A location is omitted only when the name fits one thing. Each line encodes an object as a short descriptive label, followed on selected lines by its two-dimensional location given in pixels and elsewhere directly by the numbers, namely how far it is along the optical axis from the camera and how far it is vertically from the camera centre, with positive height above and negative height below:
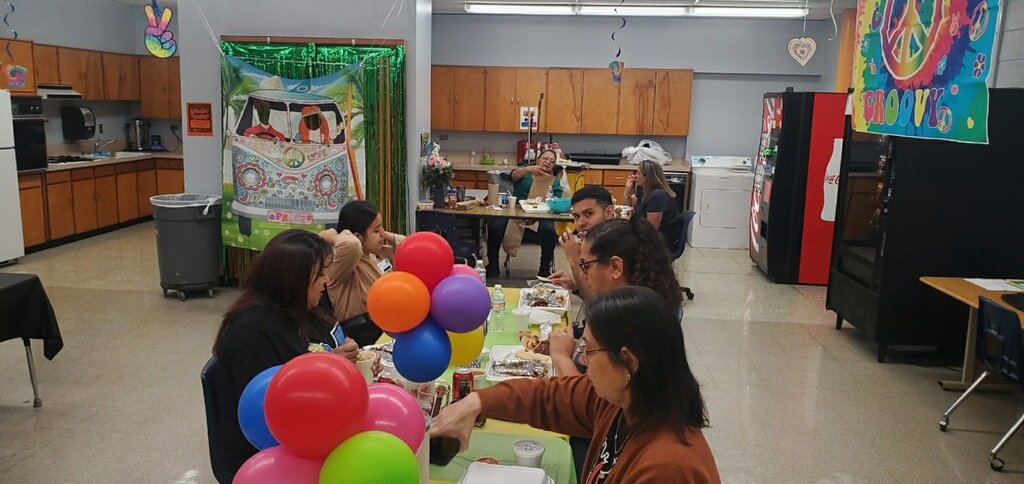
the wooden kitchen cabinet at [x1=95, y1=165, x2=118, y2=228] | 9.50 -0.94
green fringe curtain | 6.48 +0.47
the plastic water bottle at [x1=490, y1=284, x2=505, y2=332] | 3.82 -0.91
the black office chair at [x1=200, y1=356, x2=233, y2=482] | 2.48 -0.95
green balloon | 1.45 -0.66
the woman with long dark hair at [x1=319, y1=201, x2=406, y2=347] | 3.82 -0.74
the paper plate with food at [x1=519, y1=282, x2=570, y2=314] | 3.97 -0.90
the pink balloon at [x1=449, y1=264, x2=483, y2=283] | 2.85 -0.53
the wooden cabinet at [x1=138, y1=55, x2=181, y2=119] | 10.77 +0.55
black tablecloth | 4.12 -1.09
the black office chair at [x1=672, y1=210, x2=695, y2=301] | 6.87 -0.97
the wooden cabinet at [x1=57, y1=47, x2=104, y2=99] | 9.28 +0.68
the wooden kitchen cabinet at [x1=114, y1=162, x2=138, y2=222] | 9.93 -0.91
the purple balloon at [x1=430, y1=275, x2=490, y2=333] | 2.55 -0.59
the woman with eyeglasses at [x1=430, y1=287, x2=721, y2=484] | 1.51 -0.54
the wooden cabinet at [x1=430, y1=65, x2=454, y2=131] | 10.67 +0.51
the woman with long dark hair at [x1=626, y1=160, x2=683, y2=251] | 6.52 -0.57
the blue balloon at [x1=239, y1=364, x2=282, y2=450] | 1.69 -0.66
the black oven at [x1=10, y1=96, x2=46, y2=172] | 8.06 -0.13
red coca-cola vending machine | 7.68 -0.44
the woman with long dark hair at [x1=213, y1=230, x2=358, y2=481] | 2.41 -0.65
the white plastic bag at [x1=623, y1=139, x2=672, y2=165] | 10.38 -0.21
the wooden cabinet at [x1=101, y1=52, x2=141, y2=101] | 10.16 +0.66
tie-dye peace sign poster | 4.33 +0.53
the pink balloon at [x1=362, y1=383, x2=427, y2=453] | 1.61 -0.62
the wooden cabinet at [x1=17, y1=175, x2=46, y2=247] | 8.18 -0.97
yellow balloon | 2.71 -0.79
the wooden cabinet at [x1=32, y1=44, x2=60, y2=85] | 8.77 +0.70
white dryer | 9.65 -0.89
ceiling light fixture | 9.04 +1.66
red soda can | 2.65 -0.90
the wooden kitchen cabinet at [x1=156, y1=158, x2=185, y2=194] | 10.58 -0.72
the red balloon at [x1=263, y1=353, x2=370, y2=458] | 1.46 -0.55
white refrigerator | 7.51 -0.76
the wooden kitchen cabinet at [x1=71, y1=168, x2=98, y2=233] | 9.02 -0.93
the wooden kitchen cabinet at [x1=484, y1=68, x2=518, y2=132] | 10.58 +0.50
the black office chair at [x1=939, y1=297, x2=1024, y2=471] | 3.87 -1.07
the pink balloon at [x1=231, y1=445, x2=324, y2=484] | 1.49 -0.69
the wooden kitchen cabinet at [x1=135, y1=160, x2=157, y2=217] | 10.38 -0.82
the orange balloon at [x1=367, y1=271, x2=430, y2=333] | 2.46 -0.57
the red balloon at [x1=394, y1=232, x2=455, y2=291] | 2.70 -0.46
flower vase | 7.17 -0.60
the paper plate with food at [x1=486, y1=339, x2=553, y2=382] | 2.96 -0.94
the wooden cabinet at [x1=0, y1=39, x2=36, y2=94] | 8.15 +0.70
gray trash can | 6.48 -1.02
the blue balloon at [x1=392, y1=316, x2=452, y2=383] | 2.49 -0.75
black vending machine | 5.15 -0.55
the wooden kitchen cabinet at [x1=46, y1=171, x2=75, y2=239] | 8.59 -0.97
